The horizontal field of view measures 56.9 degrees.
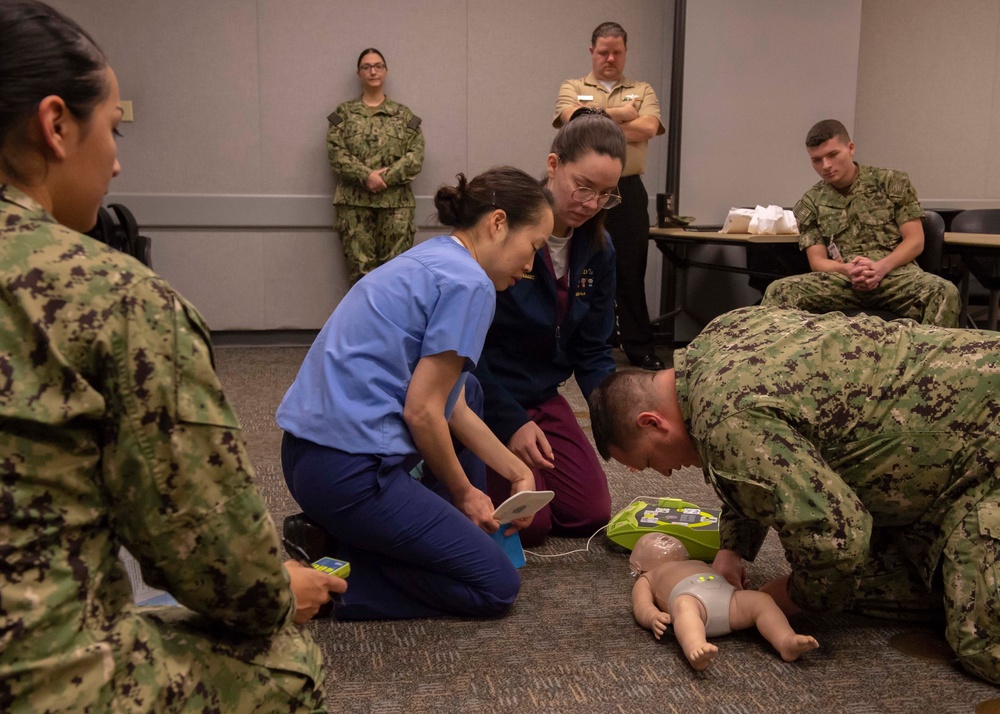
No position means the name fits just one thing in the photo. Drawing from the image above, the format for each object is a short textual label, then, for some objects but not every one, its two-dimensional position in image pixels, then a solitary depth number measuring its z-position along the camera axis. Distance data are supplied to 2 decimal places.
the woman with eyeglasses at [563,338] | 2.46
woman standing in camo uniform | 5.76
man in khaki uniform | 5.00
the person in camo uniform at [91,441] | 0.87
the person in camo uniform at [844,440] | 1.64
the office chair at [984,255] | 4.01
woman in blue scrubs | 1.89
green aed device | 2.32
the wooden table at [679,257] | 4.76
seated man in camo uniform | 4.01
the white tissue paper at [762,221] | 5.06
